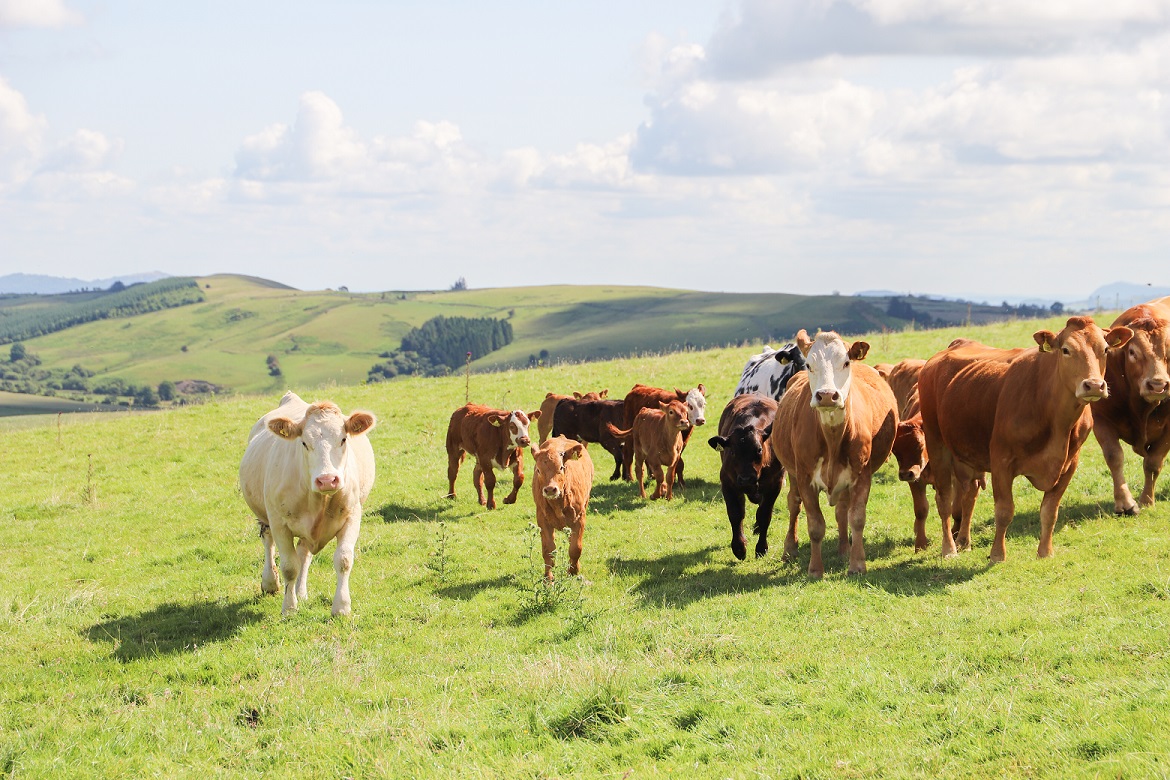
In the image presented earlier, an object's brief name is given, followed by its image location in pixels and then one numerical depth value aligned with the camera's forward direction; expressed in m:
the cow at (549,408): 20.15
